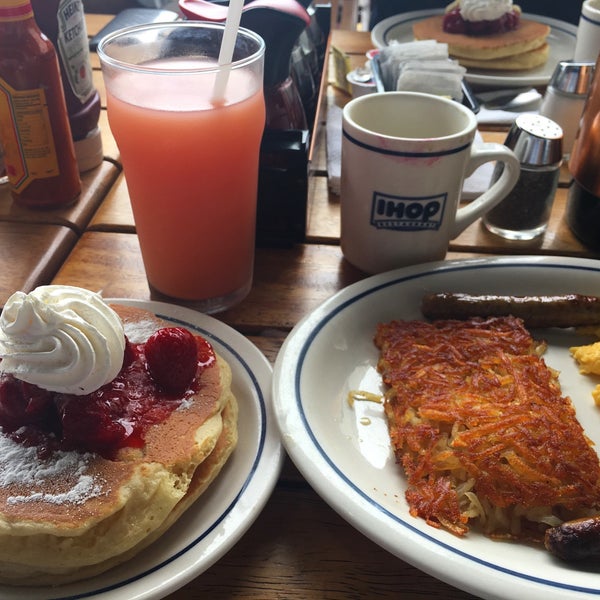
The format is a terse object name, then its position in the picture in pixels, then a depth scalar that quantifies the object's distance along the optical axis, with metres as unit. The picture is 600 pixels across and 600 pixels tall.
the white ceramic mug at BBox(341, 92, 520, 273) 0.40
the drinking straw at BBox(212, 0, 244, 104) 0.34
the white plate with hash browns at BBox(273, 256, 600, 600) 0.27
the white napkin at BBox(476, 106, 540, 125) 0.62
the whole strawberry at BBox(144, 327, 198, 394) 0.32
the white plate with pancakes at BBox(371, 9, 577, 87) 0.67
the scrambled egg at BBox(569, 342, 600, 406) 0.38
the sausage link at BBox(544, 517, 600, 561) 0.28
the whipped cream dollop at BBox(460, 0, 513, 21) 0.75
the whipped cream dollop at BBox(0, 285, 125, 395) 0.29
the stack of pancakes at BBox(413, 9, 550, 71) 0.72
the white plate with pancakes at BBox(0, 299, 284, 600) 0.27
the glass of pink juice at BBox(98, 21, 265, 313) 0.36
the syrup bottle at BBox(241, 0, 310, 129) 0.42
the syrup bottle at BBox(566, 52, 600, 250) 0.46
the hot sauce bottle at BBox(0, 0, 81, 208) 0.44
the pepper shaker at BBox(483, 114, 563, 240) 0.46
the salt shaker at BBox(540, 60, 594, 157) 0.54
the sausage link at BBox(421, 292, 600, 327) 0.40
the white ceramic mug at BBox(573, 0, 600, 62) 0.60
